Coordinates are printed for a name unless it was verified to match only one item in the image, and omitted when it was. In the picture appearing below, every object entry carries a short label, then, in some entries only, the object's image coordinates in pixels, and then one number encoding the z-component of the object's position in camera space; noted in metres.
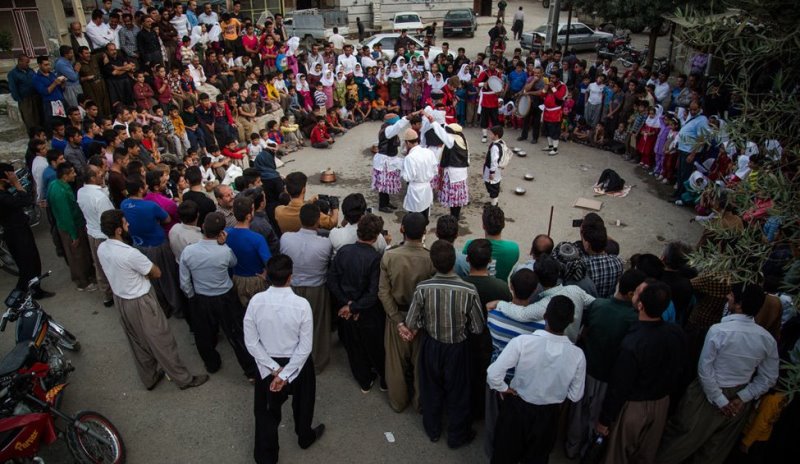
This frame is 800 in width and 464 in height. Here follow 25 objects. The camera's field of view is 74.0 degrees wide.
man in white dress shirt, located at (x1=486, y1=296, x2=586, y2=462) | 3.43
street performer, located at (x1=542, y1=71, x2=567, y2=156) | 11.59
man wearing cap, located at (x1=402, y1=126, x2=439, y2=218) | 7.48
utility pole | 16.00
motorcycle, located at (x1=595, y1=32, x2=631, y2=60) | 19.77
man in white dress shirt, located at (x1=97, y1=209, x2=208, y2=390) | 4.55
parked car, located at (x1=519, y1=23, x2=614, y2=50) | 22.23
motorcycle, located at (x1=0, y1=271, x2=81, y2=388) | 4.63
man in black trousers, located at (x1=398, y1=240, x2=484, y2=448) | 3.95
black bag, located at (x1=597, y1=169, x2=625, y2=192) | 9.77
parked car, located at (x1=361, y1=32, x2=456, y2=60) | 19.84
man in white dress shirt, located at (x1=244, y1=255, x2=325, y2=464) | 3.73
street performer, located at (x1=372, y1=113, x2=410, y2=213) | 8.56
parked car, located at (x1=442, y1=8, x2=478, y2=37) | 25.56
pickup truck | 21.66
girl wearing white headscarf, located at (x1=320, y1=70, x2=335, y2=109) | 13.76
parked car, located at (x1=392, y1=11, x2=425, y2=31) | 24.61
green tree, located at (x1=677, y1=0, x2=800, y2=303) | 2.98
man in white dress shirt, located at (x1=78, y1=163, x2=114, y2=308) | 5.78
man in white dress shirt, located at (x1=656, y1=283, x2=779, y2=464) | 3.61
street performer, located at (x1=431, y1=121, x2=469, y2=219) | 8.06
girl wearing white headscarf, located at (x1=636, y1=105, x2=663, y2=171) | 10.45
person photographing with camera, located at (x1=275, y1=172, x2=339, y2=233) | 5.41
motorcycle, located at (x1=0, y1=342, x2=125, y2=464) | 3.65
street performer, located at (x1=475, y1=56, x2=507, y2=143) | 12.83
